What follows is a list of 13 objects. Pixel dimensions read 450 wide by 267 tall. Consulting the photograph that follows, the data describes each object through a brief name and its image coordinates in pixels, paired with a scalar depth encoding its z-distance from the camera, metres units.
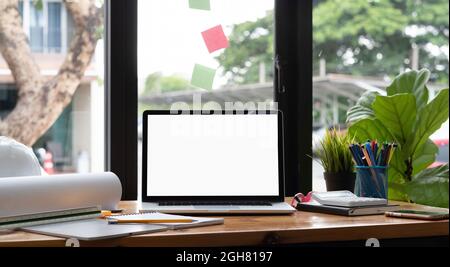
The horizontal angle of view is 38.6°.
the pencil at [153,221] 1.47
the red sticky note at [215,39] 2.36
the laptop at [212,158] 1.84
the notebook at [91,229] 1.30
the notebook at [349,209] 1.66
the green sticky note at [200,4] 2.36
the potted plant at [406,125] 2.03
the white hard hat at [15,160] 1.61
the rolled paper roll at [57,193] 1.46
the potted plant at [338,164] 2.06
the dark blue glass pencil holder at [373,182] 1.88
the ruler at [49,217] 1.44
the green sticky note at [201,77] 2.35
